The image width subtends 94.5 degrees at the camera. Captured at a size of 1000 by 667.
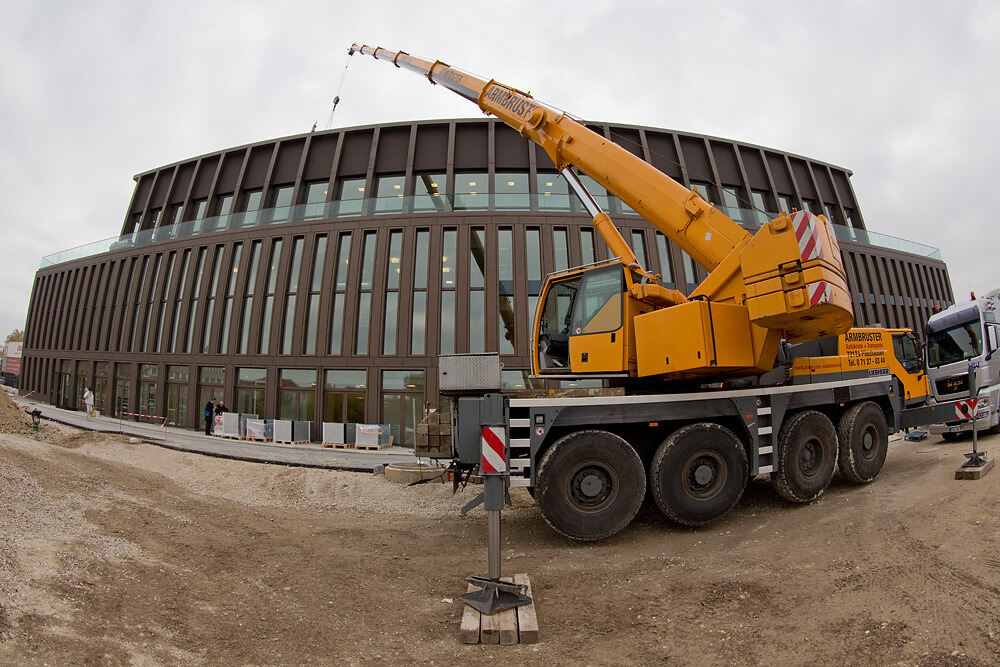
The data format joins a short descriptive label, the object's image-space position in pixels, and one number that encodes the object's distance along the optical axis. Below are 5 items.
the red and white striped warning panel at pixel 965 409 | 8.89
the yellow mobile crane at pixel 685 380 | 5.90
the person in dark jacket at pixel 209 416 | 19.88
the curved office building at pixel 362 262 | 18.97
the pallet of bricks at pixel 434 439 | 6.75
